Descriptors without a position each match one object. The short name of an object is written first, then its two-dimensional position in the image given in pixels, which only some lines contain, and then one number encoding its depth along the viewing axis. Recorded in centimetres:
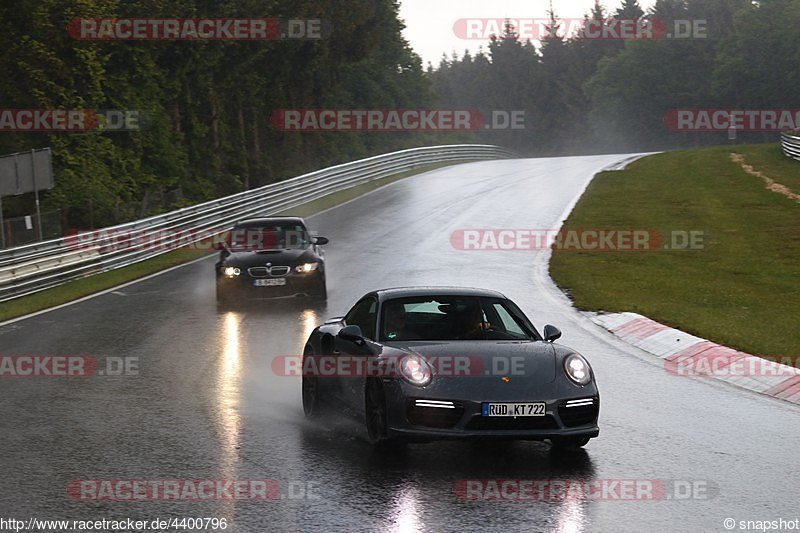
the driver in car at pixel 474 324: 1887
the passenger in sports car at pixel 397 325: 1870
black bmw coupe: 3891
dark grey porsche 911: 1633
